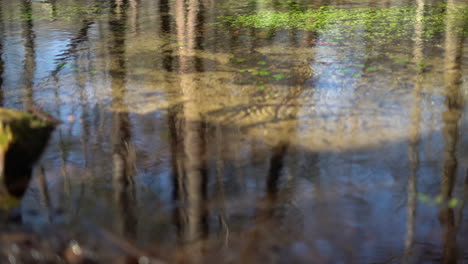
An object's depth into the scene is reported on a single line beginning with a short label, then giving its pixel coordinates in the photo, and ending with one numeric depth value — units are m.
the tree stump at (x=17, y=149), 3.62
